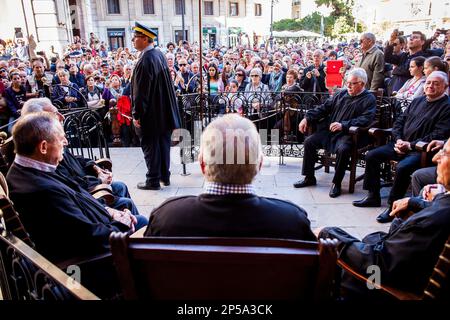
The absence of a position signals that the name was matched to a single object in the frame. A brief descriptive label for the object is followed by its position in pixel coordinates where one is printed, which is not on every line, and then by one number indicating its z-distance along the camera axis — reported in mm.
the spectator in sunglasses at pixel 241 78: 8317
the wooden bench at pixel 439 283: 1493
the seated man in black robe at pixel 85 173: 3080
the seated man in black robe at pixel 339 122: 4492
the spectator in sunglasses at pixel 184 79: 8750
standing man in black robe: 4492
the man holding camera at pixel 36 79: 7992
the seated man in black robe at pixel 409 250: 1714
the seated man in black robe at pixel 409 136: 3842
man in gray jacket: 6110
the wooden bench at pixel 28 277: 1410
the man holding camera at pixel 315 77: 7680
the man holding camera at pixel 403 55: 6422
